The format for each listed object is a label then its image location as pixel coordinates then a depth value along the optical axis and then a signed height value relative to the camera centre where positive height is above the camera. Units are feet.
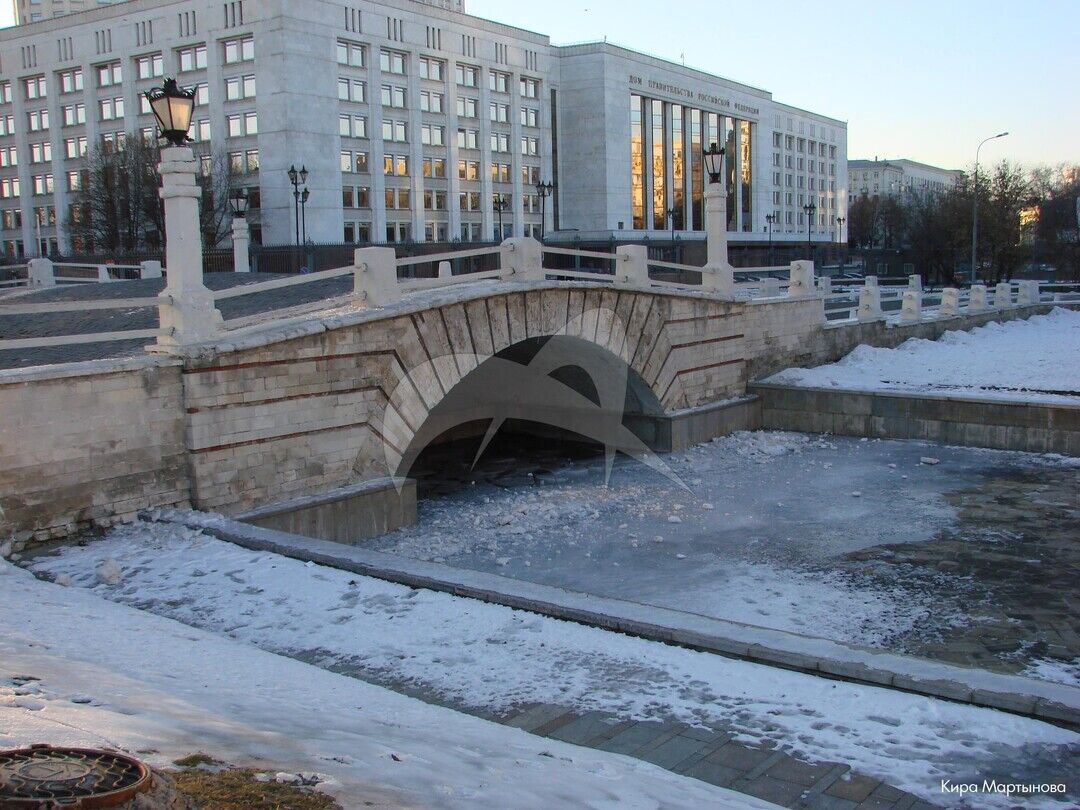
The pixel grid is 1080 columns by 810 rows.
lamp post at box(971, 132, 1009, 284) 130.96 +6.08
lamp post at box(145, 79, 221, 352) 34.09 +2.15
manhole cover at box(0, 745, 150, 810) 10.08 -5.14
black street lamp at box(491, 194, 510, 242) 213.25 +17.98
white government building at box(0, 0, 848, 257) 170.71 +34.49
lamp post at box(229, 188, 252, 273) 91.97 +5.00
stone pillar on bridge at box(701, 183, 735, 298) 66.95 +2.26
